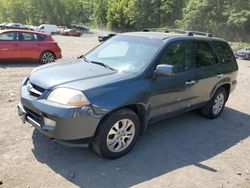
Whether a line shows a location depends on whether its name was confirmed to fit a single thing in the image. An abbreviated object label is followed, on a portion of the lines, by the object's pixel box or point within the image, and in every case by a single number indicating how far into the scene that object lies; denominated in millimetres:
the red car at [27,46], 7627
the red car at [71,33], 30350
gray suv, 2552
